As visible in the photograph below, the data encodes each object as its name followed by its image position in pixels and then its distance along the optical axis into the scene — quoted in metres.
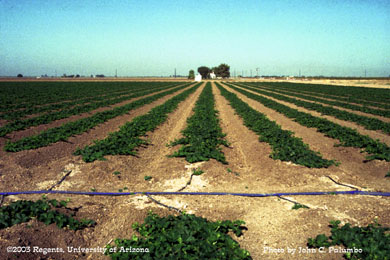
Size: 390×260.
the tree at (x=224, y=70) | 163.38
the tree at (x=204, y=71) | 183.00
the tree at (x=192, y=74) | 134.75
